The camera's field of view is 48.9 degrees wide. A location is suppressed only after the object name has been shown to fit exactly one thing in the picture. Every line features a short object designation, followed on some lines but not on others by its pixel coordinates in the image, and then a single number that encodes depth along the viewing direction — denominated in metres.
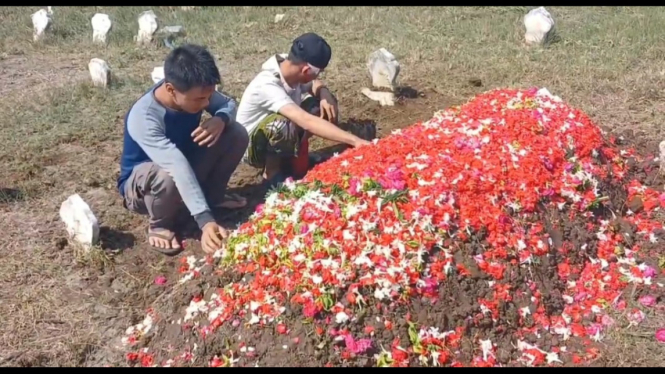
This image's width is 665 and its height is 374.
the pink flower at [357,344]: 3.16
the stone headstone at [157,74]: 6.87
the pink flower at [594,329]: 3.41
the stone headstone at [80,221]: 4.26
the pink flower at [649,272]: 3.77
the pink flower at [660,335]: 3.36
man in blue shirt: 3.84
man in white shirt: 4.58
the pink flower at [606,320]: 3.46
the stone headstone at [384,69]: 6.39
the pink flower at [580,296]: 3.61
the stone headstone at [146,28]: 8.63
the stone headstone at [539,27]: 7.77
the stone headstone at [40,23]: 9.02
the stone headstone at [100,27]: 8.87
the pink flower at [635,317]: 3.47
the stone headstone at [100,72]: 7.02
